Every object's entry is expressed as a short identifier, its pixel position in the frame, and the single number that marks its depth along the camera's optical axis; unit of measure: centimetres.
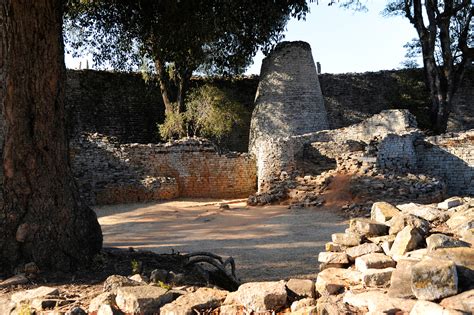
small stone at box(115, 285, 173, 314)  318
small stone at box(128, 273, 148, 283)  391
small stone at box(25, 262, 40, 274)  442
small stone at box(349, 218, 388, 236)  378
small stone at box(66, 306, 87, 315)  321
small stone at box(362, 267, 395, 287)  287
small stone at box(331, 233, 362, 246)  376
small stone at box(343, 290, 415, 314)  243
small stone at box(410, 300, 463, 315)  219
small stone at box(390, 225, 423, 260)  313
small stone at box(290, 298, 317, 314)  286
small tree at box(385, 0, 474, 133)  1977
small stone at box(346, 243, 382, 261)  341
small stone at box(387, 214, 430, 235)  345
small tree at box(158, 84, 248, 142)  1939
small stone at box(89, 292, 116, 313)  332
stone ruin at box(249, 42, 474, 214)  1301
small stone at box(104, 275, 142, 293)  366
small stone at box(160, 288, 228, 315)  308
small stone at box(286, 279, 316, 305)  306
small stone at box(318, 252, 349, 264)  353
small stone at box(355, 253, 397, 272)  305
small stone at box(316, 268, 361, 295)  304
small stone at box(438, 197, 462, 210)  416
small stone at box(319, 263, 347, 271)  353
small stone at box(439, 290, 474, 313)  223
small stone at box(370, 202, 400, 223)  400
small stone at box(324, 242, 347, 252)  385
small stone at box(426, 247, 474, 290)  249
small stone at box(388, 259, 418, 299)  256
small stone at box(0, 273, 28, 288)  414
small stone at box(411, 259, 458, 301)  238
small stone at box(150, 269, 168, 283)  401
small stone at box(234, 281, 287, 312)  295
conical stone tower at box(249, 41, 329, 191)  1956
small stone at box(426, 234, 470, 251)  297
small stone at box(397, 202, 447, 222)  387
